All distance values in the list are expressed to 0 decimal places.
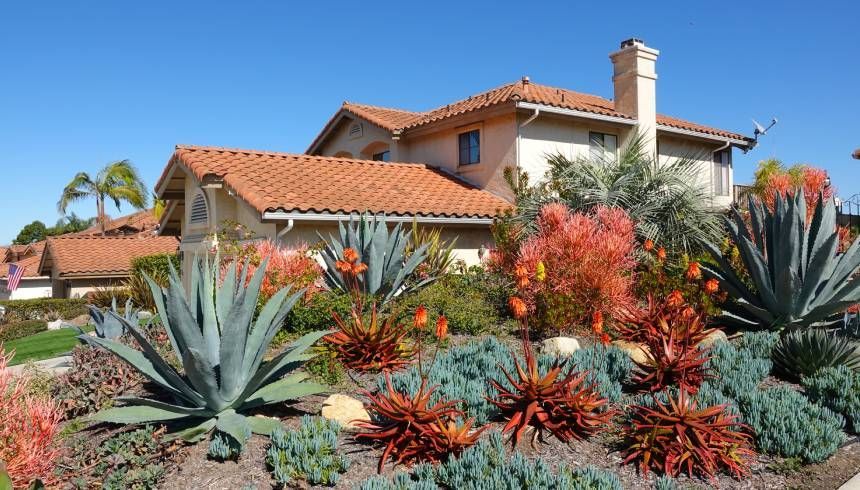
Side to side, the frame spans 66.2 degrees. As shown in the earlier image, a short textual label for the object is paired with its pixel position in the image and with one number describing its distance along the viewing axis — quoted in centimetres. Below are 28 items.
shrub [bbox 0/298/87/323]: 2786
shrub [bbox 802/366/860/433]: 598
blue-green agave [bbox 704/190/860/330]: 811
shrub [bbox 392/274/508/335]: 905
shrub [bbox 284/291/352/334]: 881
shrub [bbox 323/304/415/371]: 712
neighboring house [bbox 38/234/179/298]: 3431
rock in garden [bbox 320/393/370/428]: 565
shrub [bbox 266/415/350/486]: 461
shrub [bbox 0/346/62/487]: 423
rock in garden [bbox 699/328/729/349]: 818
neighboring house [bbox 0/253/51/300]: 4559
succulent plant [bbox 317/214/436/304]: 997
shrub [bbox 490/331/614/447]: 534
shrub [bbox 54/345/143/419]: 645
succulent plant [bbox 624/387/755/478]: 492
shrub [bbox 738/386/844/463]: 523
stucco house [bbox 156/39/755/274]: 1447
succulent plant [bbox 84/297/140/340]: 1053
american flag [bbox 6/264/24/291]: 2472
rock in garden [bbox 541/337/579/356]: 768
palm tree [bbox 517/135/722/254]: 1327
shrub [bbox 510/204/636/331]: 885
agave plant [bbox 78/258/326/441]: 527
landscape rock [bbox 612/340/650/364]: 750
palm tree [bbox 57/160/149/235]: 4259
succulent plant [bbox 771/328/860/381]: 691
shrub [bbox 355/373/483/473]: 494
